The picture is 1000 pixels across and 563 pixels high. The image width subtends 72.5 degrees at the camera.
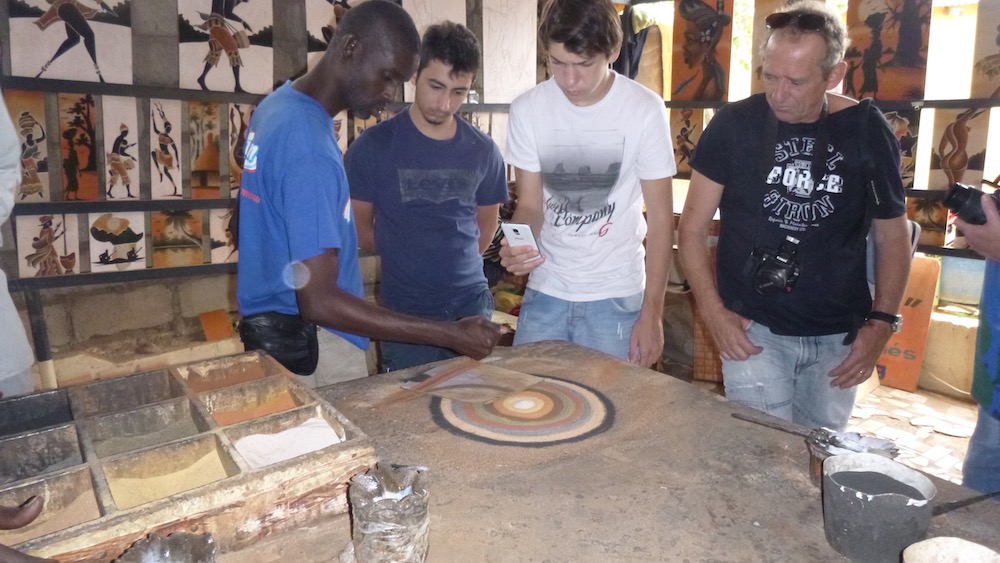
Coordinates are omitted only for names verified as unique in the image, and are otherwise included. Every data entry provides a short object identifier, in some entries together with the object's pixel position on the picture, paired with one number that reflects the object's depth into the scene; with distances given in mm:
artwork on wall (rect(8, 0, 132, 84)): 2951
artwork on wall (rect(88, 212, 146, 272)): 3299
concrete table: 1156
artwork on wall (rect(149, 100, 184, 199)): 3371
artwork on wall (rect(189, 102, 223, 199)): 3482
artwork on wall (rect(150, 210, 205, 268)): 3471
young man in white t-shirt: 2283
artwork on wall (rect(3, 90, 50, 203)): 3018
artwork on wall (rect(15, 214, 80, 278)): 3127
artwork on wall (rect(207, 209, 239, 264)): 3645
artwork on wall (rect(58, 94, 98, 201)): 3135
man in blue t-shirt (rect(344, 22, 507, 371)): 2488
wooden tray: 1055
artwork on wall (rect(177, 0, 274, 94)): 3369
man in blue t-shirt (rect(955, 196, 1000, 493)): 1847
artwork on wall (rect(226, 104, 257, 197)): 3596
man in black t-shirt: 2043
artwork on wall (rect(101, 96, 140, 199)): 3238
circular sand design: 1562
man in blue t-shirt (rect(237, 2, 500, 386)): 1664
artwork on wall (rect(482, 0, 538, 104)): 4477
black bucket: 1100
